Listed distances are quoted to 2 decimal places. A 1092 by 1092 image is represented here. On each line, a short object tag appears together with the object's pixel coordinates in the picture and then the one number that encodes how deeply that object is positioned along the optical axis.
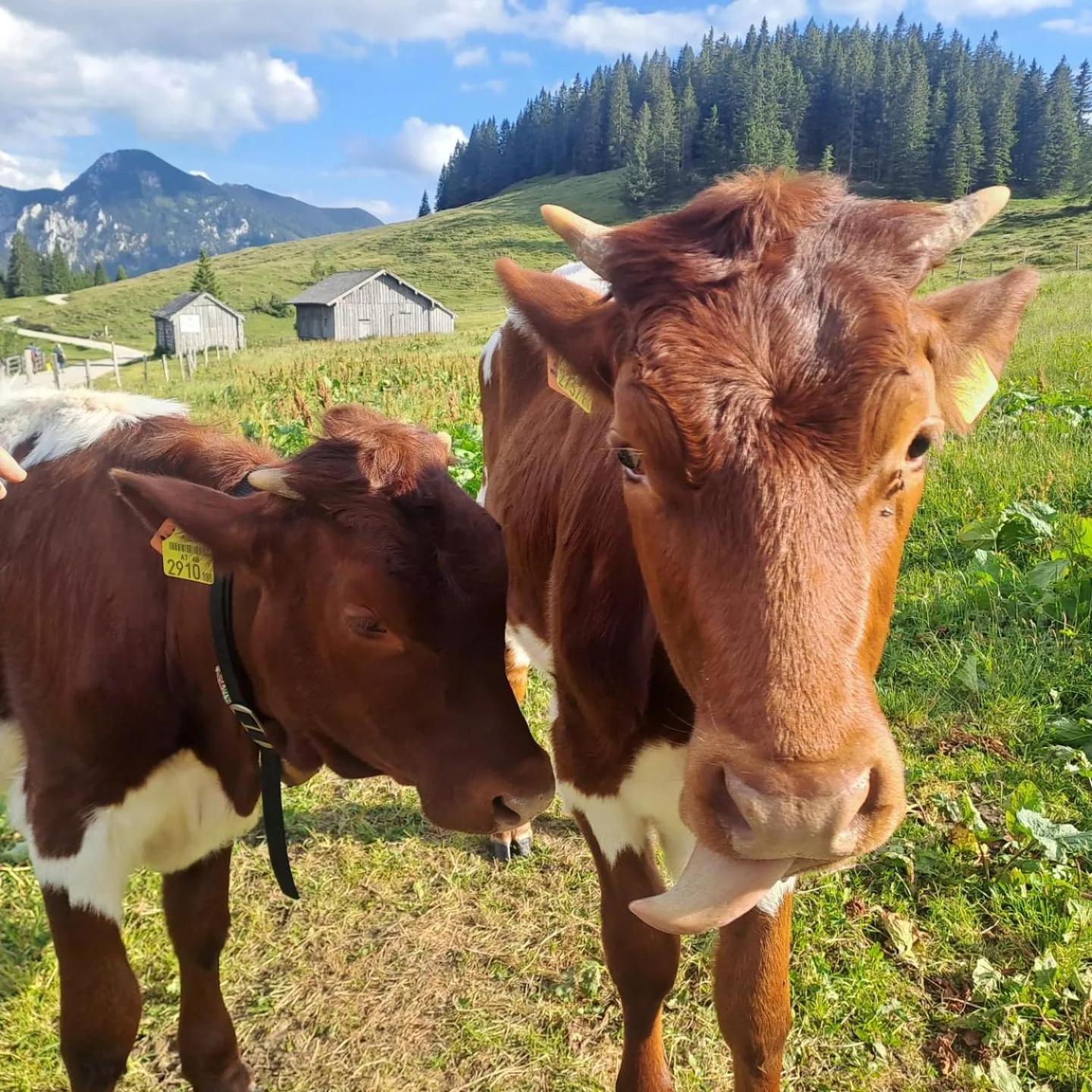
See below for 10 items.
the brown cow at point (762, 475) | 1.43
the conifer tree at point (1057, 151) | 73.25
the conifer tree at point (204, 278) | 72.44
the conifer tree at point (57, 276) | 106.56
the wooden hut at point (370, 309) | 60.31
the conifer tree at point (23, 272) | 105.38
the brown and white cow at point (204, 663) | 2.12
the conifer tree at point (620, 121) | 111.85
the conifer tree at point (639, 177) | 84.38
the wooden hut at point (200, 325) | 56.72
